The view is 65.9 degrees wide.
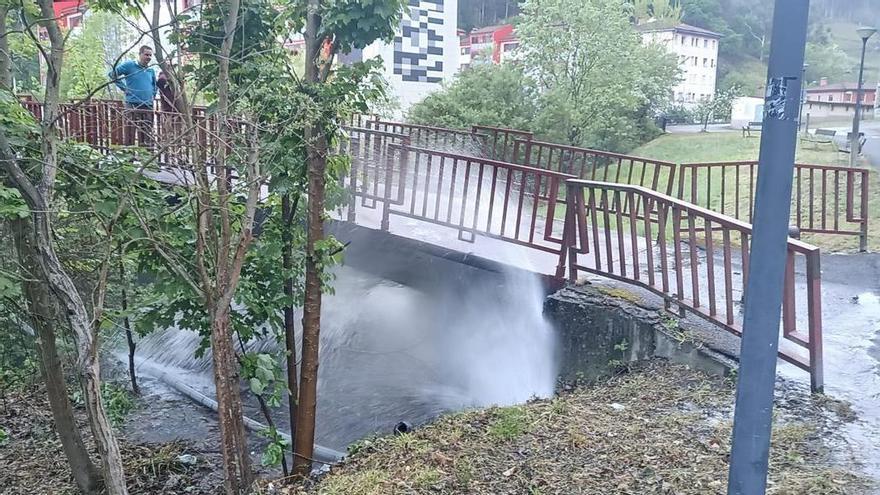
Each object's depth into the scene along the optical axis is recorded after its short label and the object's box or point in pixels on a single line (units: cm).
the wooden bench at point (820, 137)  2303
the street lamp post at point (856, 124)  1583
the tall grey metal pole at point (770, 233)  202
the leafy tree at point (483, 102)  1762
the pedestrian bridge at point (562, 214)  502
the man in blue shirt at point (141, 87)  684
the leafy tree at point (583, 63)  1869
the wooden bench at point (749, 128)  2689
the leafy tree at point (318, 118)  448
